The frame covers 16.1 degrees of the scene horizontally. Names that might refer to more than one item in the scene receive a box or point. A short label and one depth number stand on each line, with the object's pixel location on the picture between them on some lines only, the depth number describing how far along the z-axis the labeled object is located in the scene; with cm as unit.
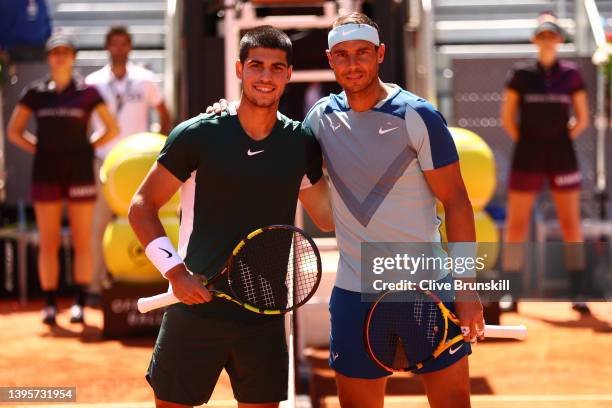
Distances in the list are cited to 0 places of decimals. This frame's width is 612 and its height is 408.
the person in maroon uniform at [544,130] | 1613
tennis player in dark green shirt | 700
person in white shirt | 1695
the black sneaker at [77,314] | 1592
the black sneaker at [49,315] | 1590
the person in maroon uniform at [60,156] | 1575
